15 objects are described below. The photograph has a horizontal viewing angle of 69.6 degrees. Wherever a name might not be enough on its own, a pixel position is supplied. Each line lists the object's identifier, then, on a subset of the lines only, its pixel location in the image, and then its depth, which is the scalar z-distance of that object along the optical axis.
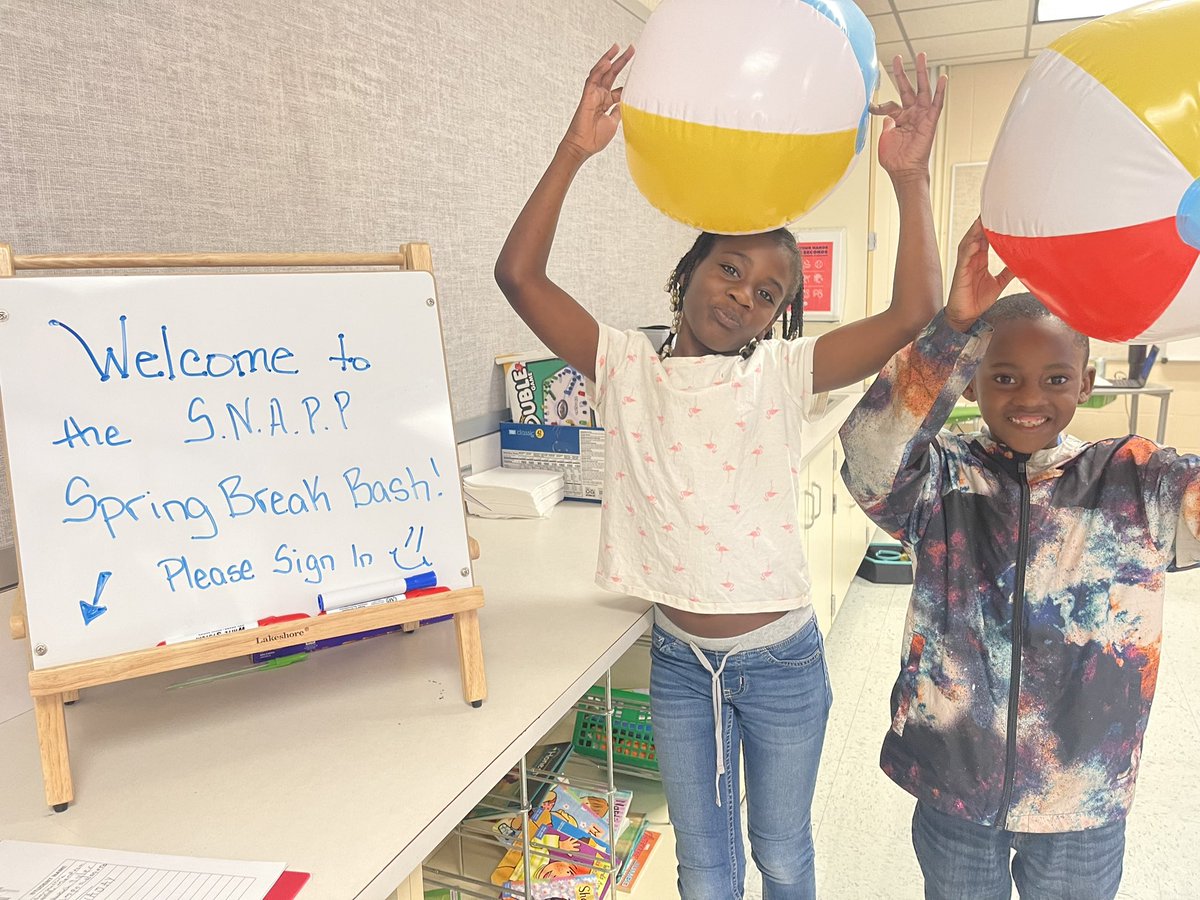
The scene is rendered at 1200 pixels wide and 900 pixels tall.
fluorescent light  4.92
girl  1.20
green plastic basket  1.71
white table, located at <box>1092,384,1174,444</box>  4.37
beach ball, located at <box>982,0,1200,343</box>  0.76
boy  1.11
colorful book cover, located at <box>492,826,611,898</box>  1.40
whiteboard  0.92
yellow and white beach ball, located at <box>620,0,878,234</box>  0.99
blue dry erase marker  1.05
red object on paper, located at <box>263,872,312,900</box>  0.76
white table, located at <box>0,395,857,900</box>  0.86
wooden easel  0.90
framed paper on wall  3.55
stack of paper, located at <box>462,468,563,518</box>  1.90
